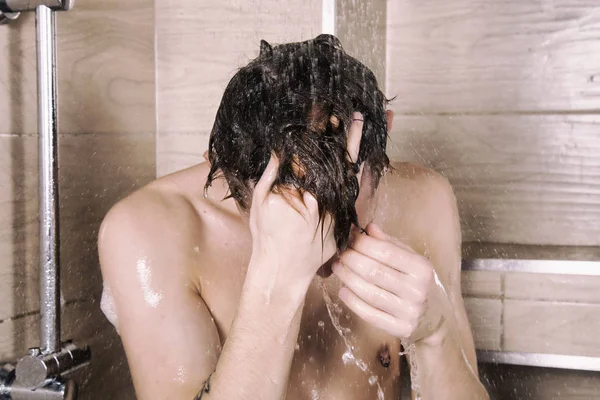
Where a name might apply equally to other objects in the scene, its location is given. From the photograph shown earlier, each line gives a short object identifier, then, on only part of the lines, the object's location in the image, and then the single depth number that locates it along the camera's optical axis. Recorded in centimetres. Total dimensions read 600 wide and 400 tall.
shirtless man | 85
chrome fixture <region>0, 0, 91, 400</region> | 105
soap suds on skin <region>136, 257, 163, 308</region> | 103
